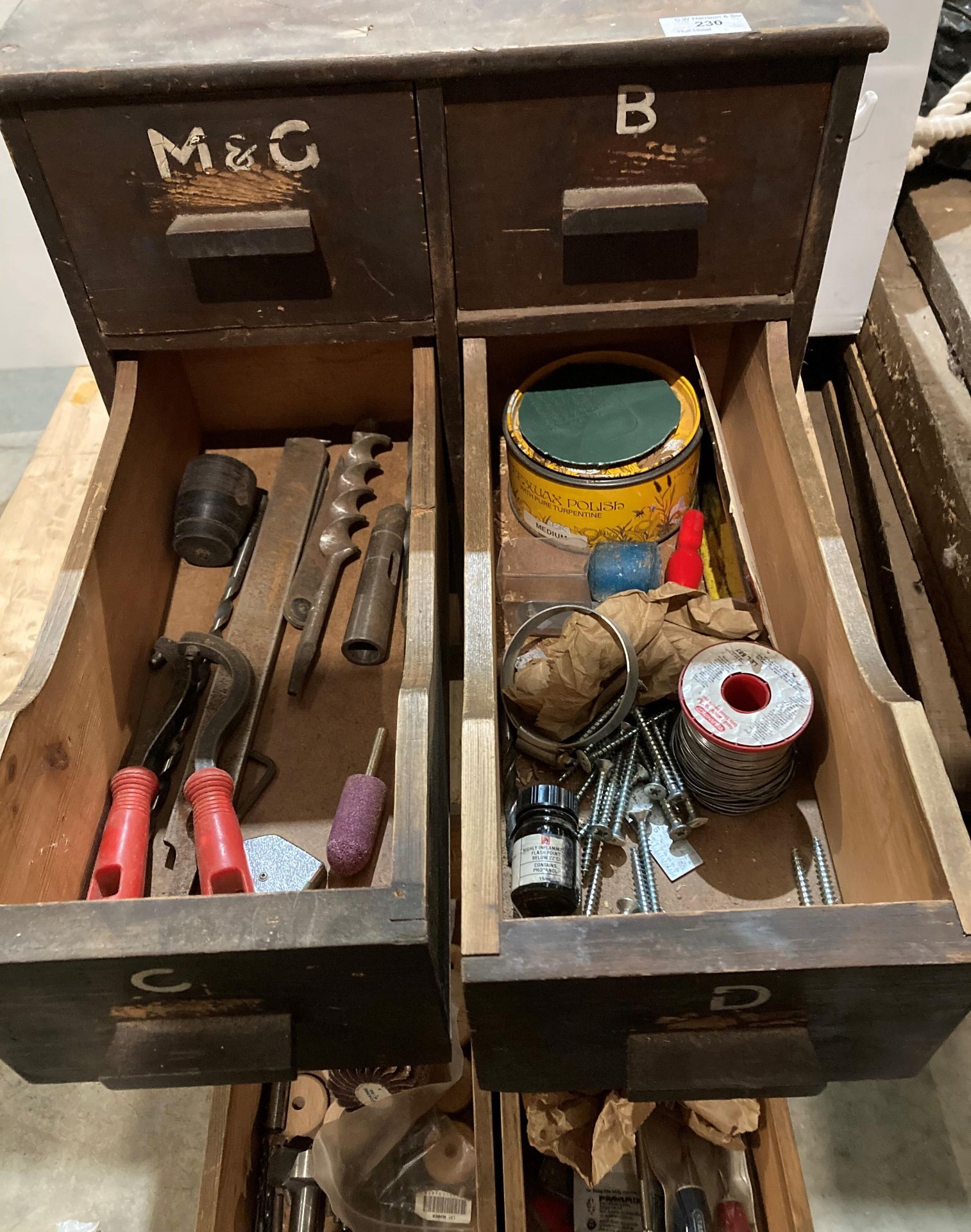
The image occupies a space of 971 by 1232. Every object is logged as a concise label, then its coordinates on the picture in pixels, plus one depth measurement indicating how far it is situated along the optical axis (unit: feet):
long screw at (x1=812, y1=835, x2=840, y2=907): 2.53
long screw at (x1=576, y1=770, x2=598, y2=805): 2.85
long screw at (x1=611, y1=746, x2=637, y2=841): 2.71
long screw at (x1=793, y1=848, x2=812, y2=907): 2.53
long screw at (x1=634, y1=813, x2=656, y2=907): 2.63
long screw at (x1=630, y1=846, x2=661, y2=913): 2.54
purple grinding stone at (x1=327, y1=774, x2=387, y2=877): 2.54
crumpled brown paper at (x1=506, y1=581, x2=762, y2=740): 2.81
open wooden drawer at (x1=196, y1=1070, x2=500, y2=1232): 3.13
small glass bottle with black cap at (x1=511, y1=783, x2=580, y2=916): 2.46
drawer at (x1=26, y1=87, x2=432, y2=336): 2.51
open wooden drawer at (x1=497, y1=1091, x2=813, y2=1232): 3.07
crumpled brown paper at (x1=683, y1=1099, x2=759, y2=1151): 3.21
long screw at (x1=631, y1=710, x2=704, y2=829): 2.73
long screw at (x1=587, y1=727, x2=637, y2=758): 2.86
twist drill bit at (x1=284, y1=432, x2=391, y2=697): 3.16
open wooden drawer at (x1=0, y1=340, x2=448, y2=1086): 1.95
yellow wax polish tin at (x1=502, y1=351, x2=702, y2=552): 3.19
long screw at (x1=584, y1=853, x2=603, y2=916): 2.60
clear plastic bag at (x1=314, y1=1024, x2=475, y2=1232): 3.51
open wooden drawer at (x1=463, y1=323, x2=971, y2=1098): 1.92
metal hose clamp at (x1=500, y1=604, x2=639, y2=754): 2.75
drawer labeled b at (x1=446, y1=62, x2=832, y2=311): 2.49
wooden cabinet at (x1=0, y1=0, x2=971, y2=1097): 1.96
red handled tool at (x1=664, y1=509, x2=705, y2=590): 3.18
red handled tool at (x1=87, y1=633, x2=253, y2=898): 2.43
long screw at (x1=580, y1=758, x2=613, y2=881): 2.67
